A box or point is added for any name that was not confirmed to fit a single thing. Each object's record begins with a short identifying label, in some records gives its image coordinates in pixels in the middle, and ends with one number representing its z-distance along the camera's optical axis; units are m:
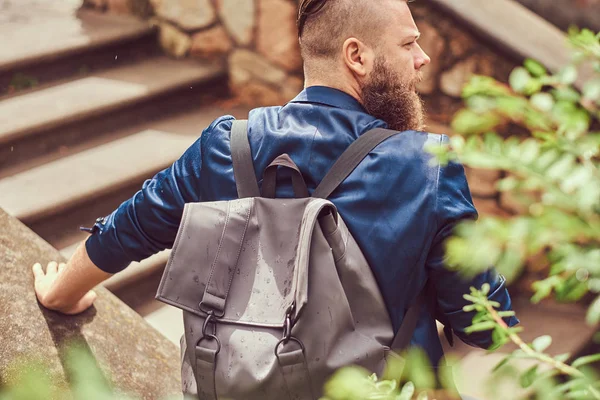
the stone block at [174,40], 4.69
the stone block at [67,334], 2.35
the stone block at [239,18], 4.43
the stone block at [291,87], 4.39
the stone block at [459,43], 3.77
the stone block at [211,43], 4.59
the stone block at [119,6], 4.79
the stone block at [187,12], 4.56
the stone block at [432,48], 3.83
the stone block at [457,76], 3.79
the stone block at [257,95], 4.51
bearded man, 1.84
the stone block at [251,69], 4.45
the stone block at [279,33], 4.30
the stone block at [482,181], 3.83
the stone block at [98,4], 4.87
